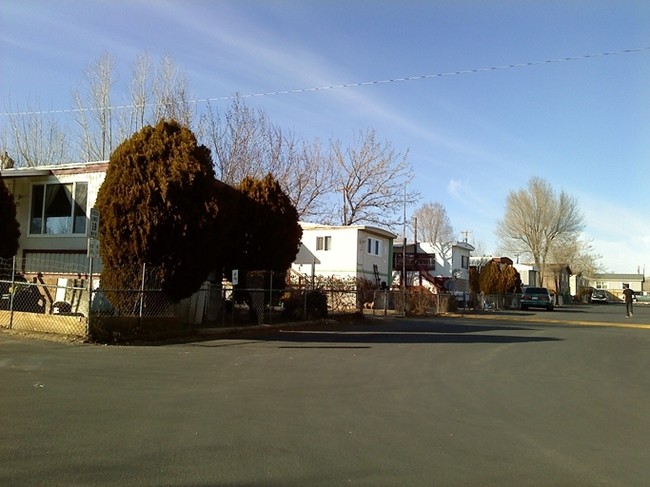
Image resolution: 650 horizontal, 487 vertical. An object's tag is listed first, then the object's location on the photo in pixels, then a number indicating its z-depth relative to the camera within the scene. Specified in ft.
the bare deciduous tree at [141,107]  107.24
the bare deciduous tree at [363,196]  161.27
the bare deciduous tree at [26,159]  112.47
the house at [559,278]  258.45
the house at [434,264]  172.61
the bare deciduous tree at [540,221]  247.29
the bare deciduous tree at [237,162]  113.60
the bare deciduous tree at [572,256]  257.14
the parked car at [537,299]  152.46
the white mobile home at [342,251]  126.72
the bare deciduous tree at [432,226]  284.41
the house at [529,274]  254.41
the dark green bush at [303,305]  70.08
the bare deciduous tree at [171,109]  106.93
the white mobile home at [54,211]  65.62
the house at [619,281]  442.50
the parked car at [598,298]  269.03
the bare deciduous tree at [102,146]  110.11
